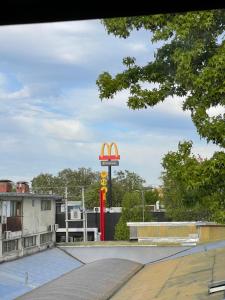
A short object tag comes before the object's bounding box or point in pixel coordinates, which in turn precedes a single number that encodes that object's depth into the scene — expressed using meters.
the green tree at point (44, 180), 94.94
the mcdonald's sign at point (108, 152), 64.81
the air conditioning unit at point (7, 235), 31.39
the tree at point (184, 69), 12.28
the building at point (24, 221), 31.94
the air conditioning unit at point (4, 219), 31.77
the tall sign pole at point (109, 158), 64.31
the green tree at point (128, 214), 49.62
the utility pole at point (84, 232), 45.14
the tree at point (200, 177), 12.38
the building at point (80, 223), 49.72
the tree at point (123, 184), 84.69
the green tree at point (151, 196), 81.69
